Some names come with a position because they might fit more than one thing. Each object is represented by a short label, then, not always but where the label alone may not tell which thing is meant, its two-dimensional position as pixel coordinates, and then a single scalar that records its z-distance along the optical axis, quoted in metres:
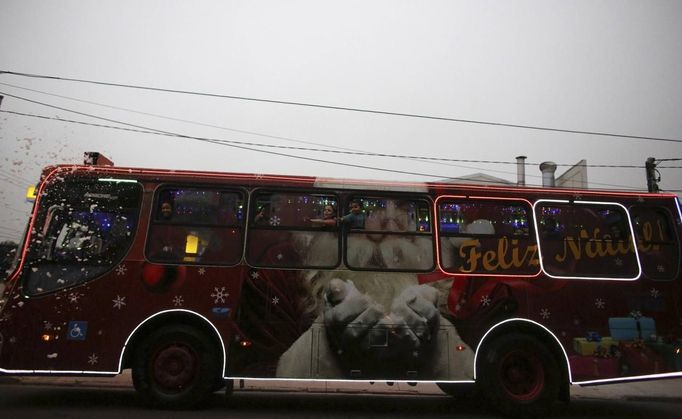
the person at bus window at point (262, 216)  5.81
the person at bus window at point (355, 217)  5.84
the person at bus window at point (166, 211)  5.77
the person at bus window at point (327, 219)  5.82
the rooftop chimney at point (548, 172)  16.22
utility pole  14.88
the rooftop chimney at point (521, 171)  19.08
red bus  5.52
